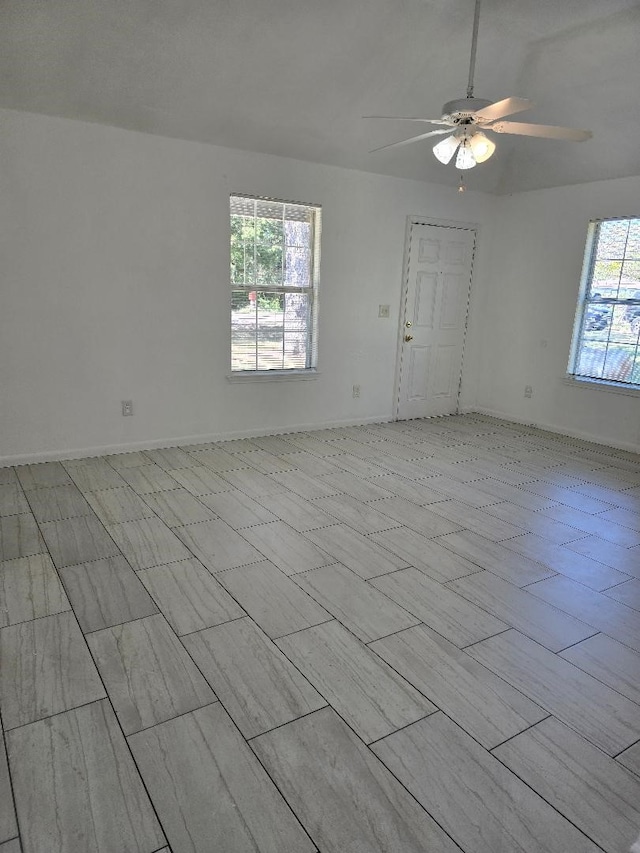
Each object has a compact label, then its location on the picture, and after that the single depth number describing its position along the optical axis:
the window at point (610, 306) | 5.23
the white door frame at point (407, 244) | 5.74
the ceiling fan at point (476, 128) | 2.88
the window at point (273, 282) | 4.88
